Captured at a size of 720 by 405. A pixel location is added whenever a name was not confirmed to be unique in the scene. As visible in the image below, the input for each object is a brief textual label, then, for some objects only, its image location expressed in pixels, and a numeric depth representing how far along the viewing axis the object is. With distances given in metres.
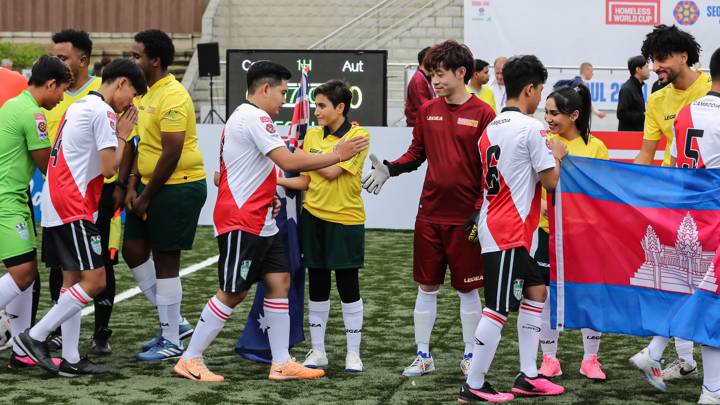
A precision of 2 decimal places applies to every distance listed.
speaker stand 36.08
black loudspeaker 37.69
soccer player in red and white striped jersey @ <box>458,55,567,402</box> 11.92
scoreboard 28.94
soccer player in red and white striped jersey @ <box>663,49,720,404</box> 11.86
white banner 40.16
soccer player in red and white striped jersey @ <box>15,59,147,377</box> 13.07
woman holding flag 13.39
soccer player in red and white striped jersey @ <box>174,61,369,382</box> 12.99
